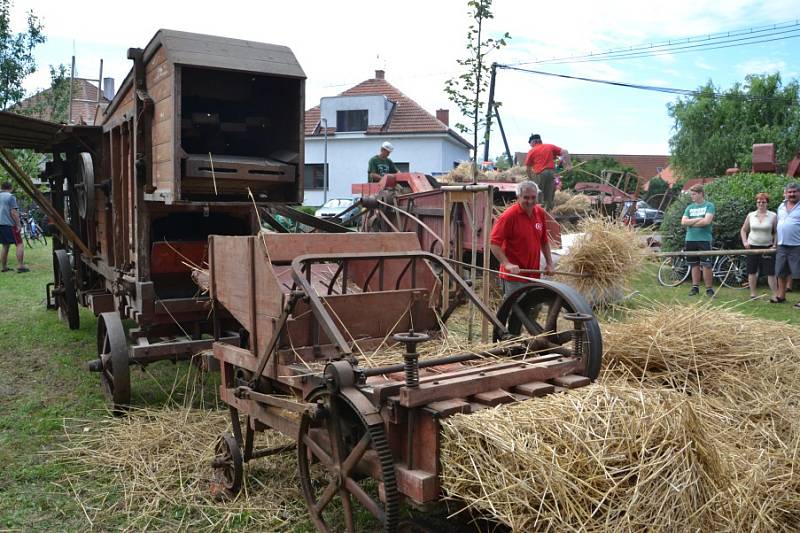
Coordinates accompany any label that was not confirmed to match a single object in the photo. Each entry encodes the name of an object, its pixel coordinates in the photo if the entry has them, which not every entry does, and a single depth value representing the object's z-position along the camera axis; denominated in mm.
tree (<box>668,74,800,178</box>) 41844
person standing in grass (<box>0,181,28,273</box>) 13961
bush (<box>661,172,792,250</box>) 12344
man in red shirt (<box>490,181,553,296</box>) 5973
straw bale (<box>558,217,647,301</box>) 6973
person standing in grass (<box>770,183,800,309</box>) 9602
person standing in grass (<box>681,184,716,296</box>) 10492
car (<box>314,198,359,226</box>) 26598
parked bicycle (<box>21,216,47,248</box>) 21856
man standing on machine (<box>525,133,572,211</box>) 11203
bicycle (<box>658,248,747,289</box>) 11812
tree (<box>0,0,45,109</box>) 16922
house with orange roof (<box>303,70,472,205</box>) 33562
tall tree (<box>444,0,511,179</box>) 11012
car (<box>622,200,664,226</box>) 13918
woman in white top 10398
